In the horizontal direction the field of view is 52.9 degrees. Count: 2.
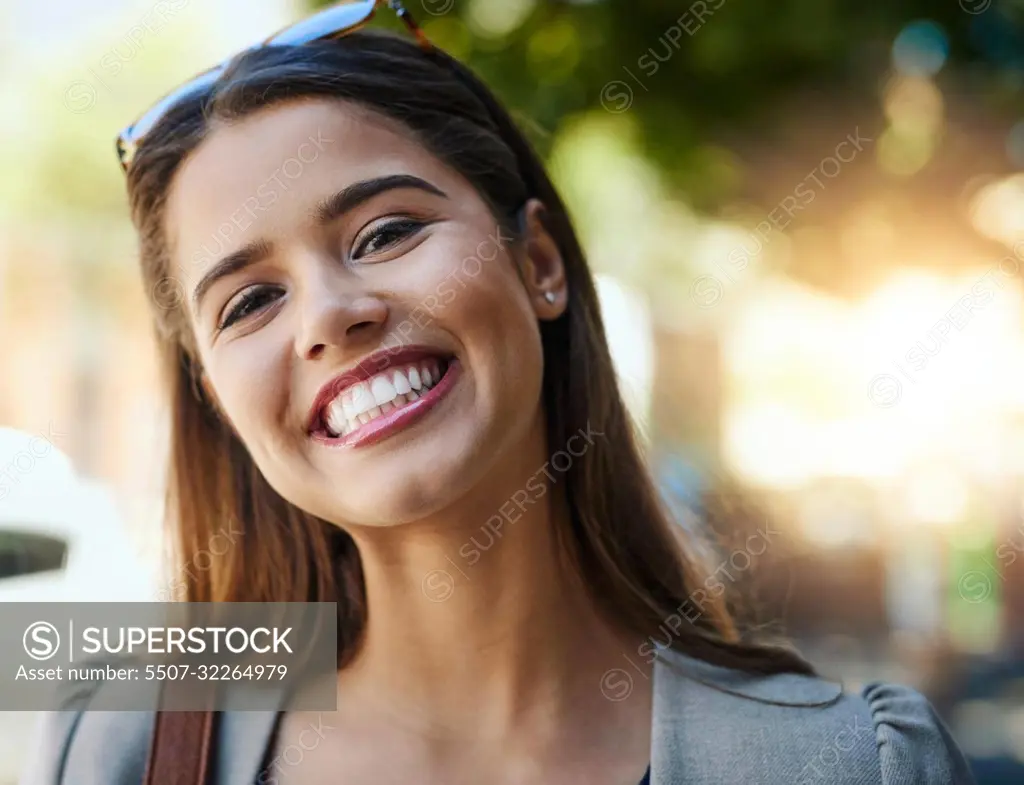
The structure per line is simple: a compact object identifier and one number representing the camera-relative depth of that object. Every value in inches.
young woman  59.0
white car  81.6
